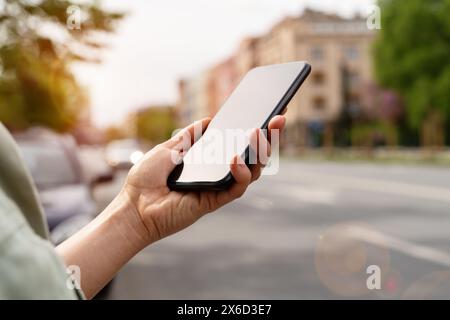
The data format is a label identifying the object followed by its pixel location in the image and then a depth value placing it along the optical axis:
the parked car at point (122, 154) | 28.25
